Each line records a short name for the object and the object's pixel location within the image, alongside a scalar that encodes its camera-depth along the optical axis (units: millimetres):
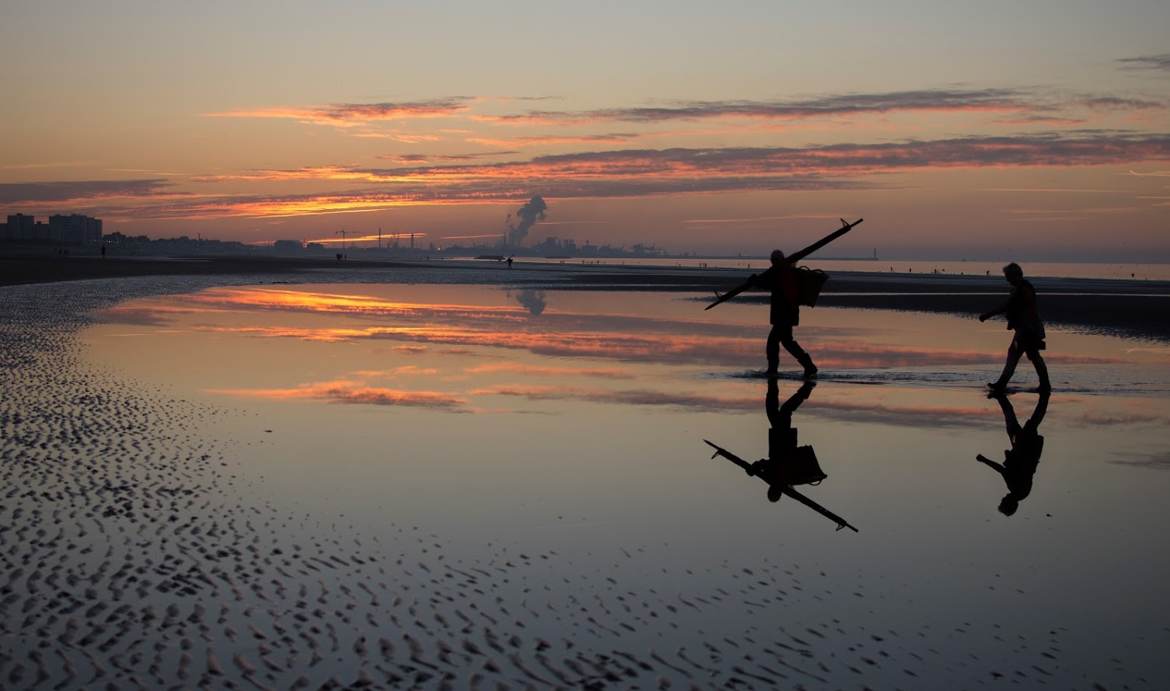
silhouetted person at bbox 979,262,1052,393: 20109
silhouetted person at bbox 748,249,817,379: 21547
